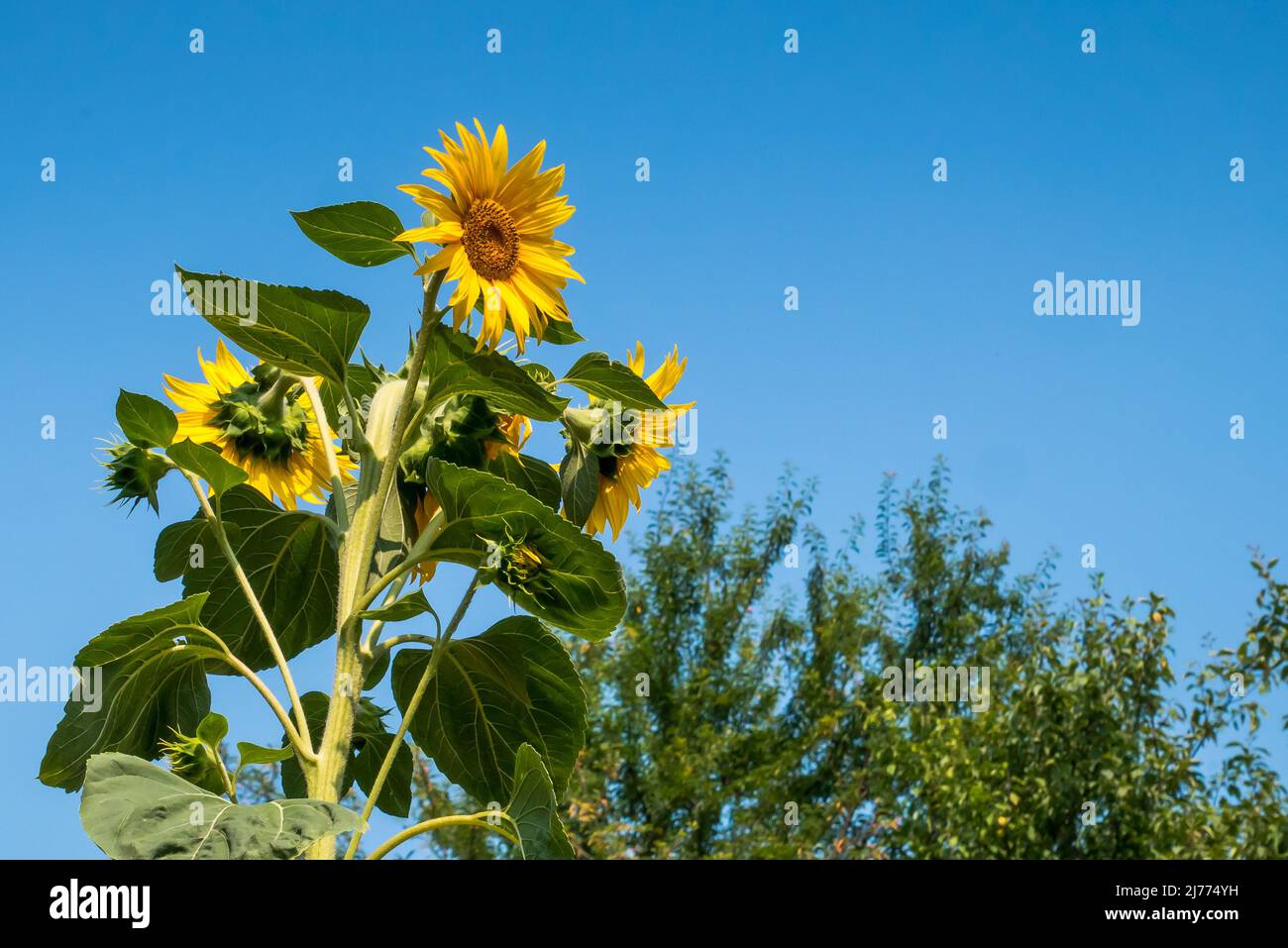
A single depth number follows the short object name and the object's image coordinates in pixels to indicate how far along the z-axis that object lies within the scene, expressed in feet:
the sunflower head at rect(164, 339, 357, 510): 6.62
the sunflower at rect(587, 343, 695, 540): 6.73
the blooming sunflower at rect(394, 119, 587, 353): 5.62
